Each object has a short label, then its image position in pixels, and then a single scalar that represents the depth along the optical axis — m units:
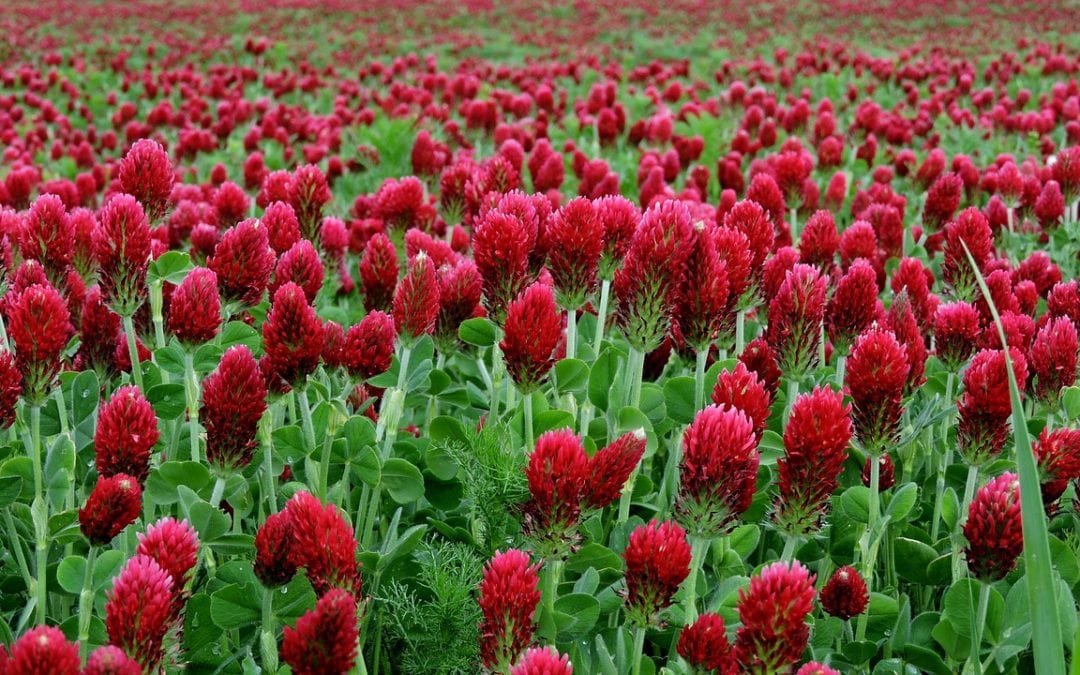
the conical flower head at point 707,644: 0.95
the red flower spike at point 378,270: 1.17
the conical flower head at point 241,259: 1.06
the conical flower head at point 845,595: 1.00
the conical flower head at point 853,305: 1.10
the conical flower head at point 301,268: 1.11
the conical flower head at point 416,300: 1.07
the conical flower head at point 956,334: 1.11
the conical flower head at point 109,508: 0.96
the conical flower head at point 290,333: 1.02
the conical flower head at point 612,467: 0.97
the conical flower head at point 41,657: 0.88
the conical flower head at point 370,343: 1.06
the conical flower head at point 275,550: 0.96
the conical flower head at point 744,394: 0.99
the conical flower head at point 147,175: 1.11
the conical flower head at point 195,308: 1.03
